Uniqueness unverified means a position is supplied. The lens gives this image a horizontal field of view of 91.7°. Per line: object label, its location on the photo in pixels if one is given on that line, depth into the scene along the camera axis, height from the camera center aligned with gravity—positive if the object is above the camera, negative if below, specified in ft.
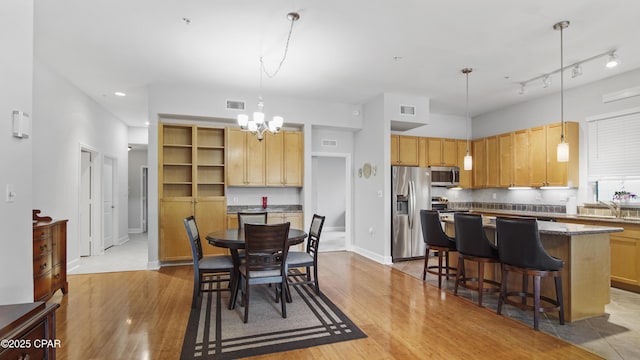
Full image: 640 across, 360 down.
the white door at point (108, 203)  21.92 -1.52
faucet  14.71 -1.30
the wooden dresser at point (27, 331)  3.53 -1.83
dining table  10.71 -2.17
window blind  14.66 +1.67
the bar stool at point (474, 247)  11.13 -2.44
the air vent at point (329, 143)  21.08 +2.65
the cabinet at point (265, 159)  18.39 +1.40
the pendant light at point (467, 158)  14.67 +1.12
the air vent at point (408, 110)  18.67 +4.34
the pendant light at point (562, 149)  10.70 +1.16
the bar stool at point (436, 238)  13.33 -2.50
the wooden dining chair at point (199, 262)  10.91 -2.98
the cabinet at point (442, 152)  20.83 +2.01
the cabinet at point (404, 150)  19.66 +2.00
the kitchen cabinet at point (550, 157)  16.71 +1.33
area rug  8.29 -4.46
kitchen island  9.95 -2.78
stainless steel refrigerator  18.34 -1.67
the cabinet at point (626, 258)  12.82 -3.29
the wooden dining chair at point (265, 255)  9.78 -2.43
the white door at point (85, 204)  19.66 -1.41
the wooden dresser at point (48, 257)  10.77 -2.80
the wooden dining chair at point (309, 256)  11.60 -2.94
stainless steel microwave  20.56 +0.35
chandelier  12.10 +2.34
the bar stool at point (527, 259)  9.37 -2.41
